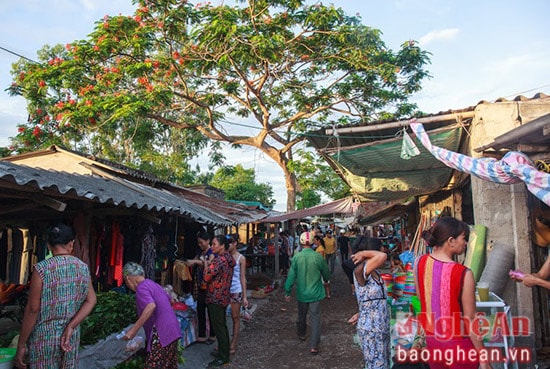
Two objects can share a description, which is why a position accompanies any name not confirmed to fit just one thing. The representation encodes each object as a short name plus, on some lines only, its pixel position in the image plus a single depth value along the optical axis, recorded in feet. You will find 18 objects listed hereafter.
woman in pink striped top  8.63
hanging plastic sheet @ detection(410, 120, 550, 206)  12.51
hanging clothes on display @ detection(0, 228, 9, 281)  25.56
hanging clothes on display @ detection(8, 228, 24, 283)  25.94
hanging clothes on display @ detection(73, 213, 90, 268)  18.62
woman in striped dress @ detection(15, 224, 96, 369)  10.25
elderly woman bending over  12.69
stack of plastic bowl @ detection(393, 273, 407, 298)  17.88
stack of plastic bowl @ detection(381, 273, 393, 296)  17.93
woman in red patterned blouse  18.70
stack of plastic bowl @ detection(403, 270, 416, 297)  17.48
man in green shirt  21.02
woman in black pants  21.59
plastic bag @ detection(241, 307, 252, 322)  27.99
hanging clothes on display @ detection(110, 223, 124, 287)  22.71
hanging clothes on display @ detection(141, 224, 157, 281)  24.02
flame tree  37.83
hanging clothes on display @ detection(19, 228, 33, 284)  26.12
